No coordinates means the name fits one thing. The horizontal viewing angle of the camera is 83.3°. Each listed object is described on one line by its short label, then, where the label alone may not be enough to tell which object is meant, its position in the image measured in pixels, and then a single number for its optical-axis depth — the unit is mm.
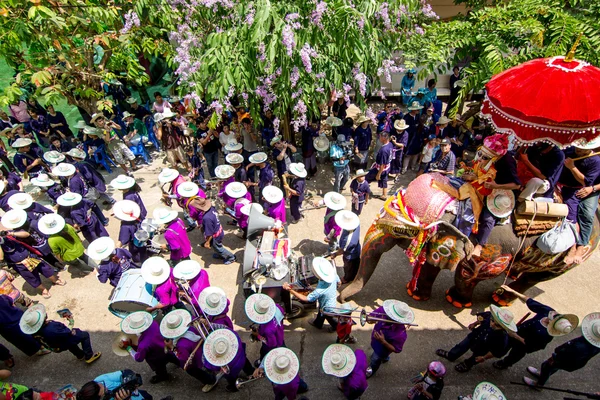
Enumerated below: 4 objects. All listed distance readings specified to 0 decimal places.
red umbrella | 3545
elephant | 4727
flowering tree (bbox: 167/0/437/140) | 5211
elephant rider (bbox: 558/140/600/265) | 4488
